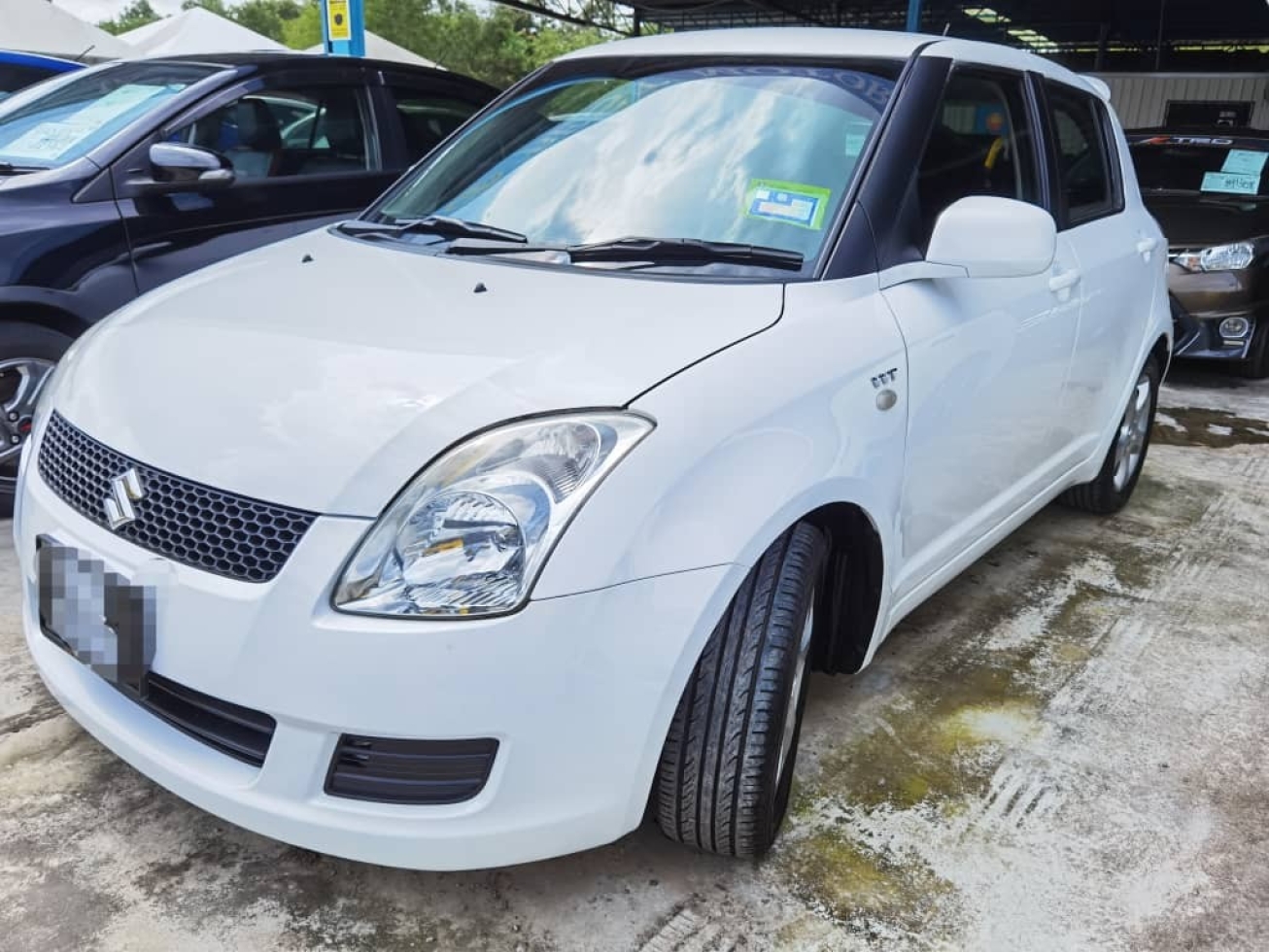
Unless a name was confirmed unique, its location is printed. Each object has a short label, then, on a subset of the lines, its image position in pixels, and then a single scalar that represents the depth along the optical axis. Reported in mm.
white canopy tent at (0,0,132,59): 11328
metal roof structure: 15016
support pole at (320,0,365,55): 7152
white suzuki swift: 1562
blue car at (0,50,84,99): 6789
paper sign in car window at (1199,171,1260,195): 6758
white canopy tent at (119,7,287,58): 13195
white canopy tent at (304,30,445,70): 11531
